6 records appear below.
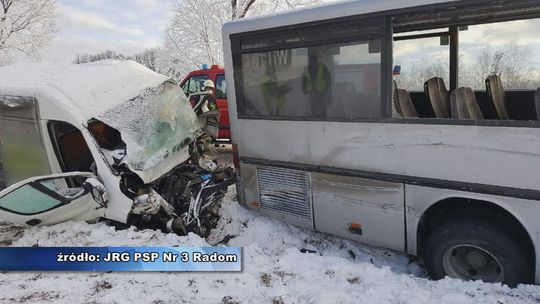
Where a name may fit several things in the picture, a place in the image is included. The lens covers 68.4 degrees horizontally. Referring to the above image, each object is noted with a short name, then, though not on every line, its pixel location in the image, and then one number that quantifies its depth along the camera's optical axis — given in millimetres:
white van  4289
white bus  3305
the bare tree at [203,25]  21438
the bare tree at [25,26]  22850
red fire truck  10289
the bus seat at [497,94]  4664
